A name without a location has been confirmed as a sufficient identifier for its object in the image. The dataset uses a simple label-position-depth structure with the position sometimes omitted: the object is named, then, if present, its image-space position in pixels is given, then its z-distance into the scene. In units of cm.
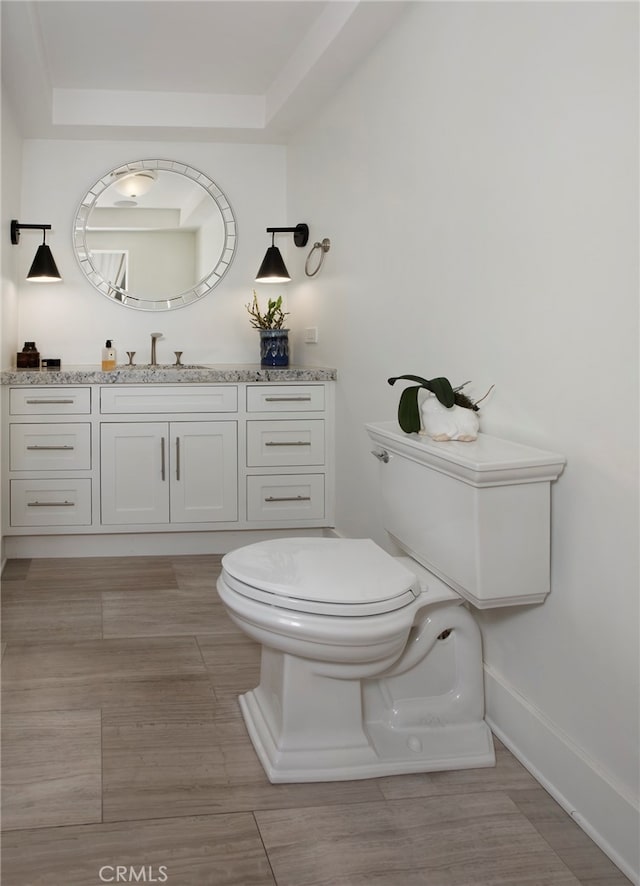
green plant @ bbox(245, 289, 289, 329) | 423
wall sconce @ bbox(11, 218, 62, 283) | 399
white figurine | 202
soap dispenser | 383
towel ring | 372
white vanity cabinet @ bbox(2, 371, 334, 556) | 361
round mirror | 423
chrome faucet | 416
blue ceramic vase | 415
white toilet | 176
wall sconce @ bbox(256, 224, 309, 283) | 412
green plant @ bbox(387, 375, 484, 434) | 214
